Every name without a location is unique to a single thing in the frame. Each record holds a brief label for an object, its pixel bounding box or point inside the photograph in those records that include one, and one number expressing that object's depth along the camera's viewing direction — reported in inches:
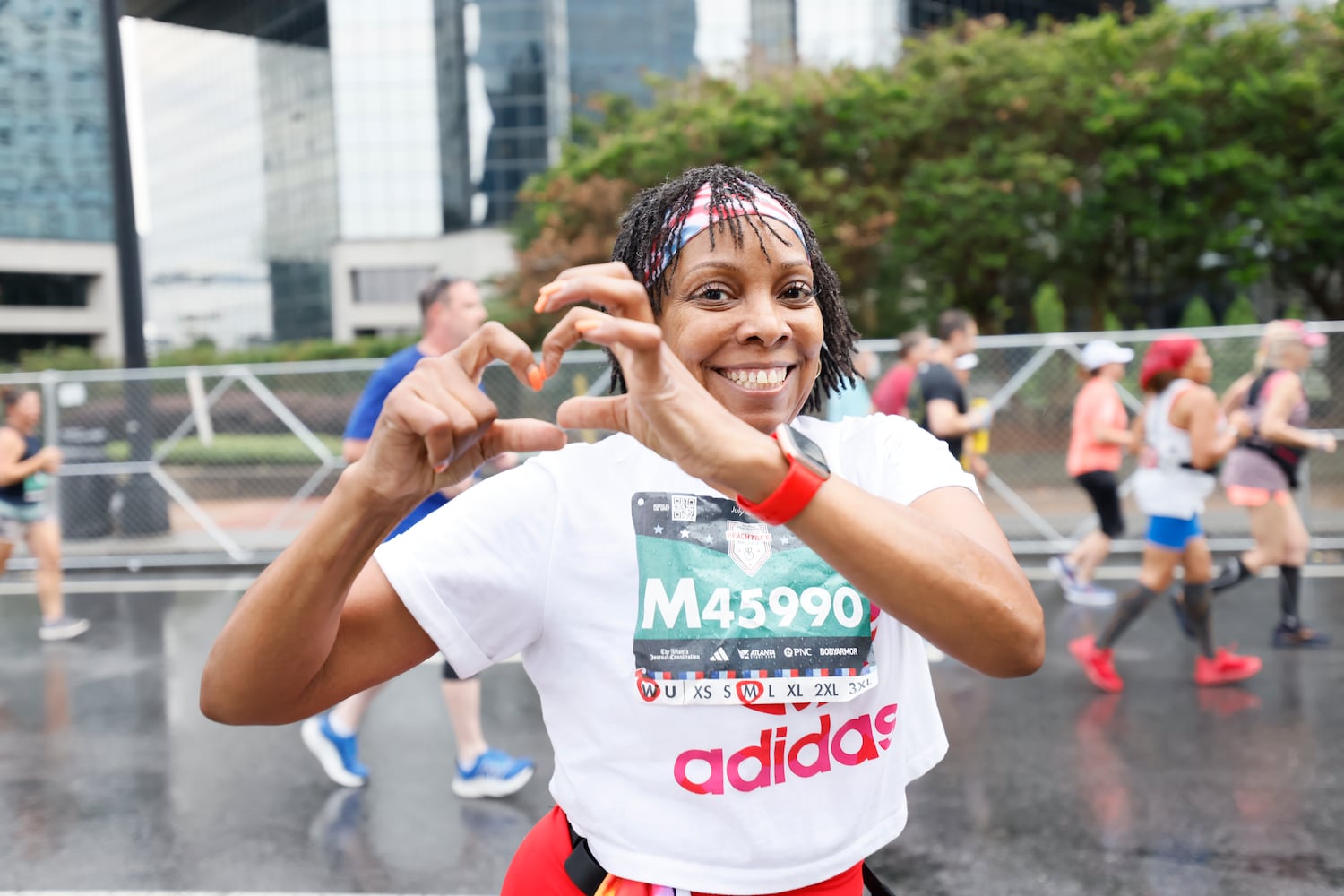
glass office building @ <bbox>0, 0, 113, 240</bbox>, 1790.1
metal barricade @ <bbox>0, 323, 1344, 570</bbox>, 406.0
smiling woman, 50.6
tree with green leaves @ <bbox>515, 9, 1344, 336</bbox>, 623.5
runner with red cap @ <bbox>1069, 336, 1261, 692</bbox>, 209.2
